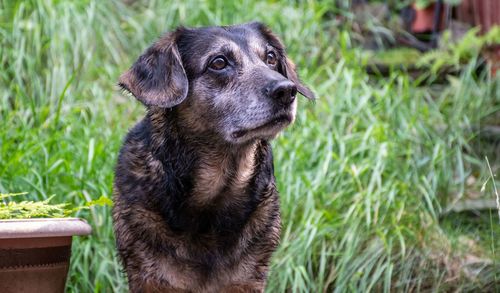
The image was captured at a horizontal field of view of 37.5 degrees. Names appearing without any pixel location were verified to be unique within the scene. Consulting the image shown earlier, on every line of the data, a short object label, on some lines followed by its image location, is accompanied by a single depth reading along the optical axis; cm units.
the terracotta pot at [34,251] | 243
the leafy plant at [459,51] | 534
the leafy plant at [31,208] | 260
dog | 291
